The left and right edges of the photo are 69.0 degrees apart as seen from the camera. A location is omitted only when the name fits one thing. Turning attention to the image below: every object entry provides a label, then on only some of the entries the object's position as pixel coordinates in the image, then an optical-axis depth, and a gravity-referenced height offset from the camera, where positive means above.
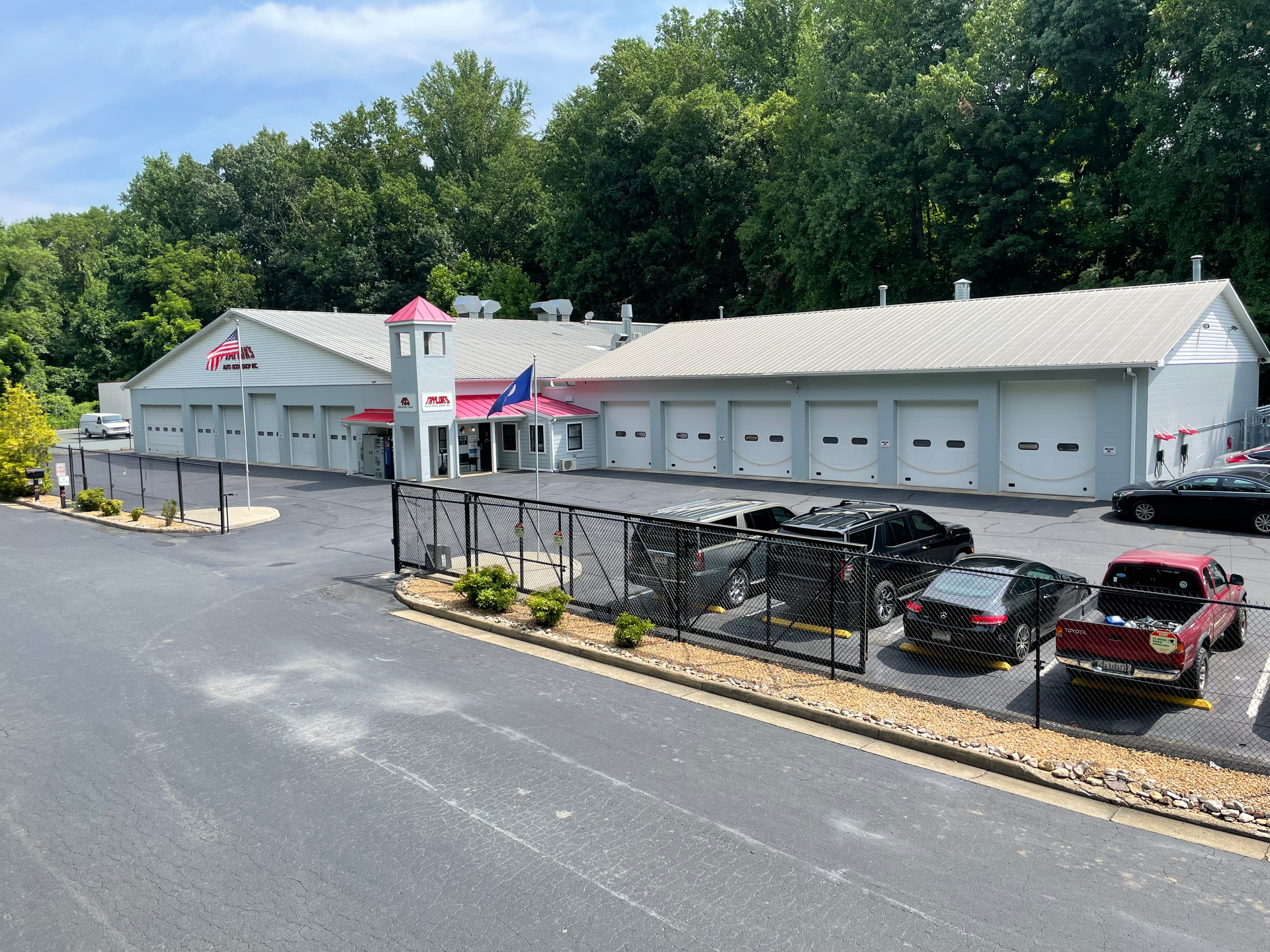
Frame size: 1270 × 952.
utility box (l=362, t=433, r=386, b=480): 38.78 -2.07
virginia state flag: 22.00 +0.35
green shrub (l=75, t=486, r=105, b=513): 30.03 -2.93
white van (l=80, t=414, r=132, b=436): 65.06 -1.13
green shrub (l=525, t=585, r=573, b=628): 15.04 -3.28
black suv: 13.26 -2.39
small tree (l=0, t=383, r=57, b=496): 34.09 -1.11
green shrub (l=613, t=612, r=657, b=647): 13.72 -3.36
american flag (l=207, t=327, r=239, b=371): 32.32 +2.01
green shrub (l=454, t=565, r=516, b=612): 16.08 -3.22
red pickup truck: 10.29 -2.62
